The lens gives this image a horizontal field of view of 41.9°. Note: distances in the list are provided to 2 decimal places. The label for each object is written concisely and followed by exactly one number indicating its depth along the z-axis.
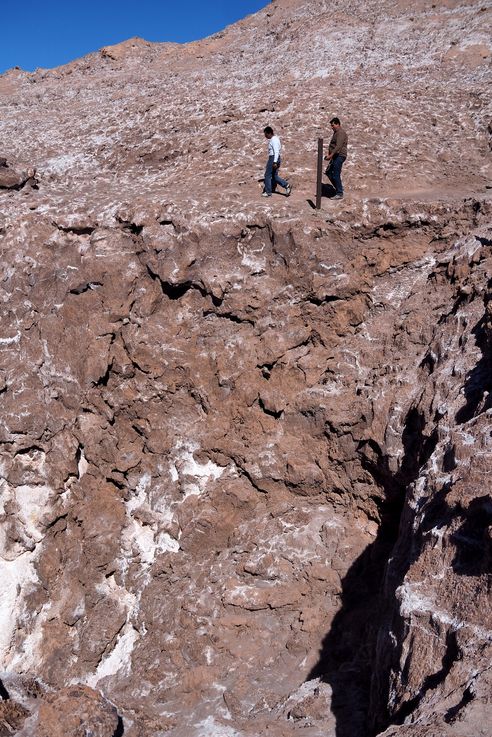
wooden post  12.56
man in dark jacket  12.86
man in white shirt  13.06
